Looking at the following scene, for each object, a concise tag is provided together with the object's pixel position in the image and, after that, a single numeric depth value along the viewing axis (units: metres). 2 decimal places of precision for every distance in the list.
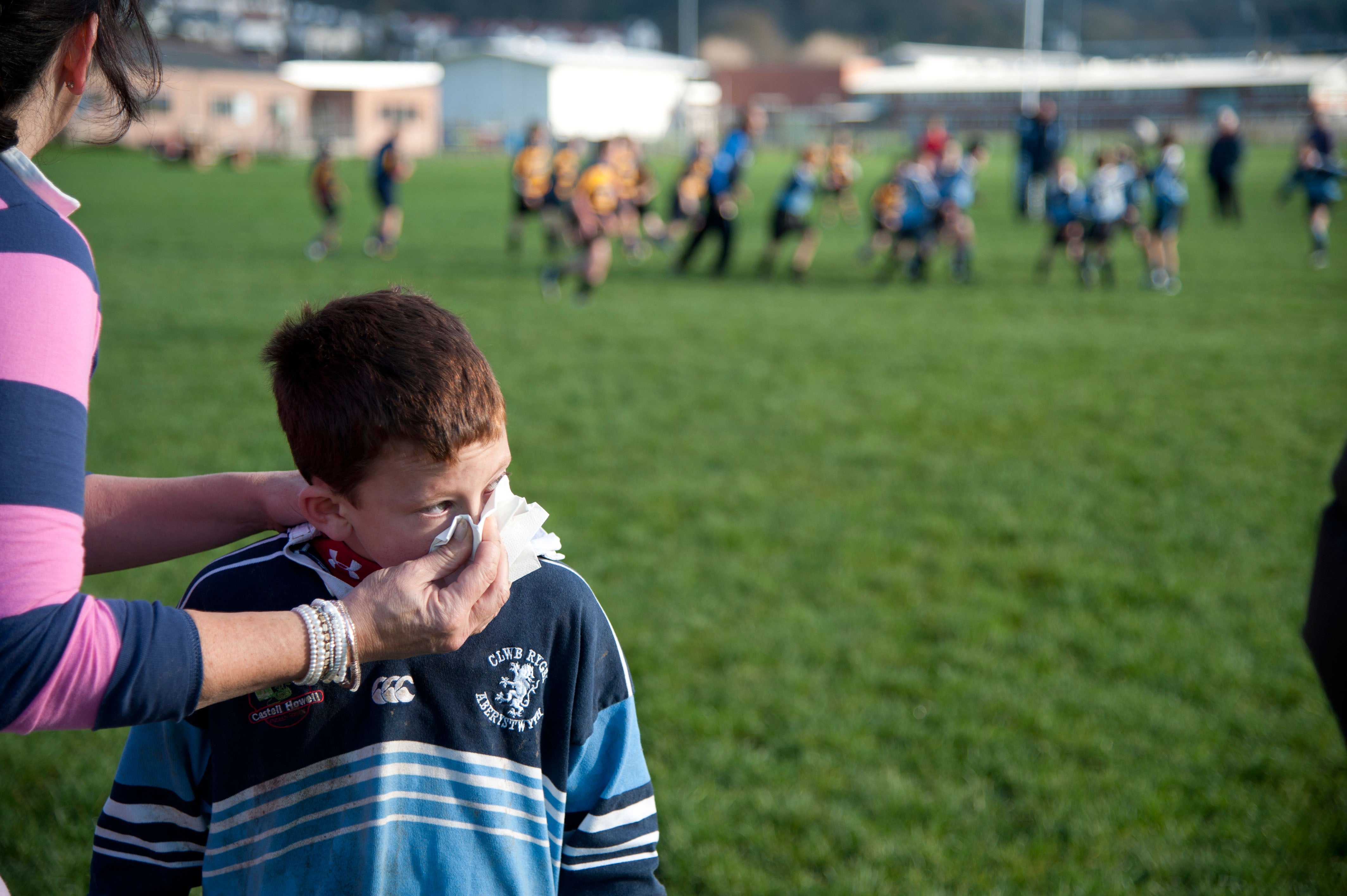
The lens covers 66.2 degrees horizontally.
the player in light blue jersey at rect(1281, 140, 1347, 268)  15.77
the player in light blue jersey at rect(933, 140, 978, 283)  15.27
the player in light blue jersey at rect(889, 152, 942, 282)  15.23
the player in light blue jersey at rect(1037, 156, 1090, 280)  14.88
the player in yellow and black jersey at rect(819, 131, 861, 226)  20.58
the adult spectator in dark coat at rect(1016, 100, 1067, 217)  22.77
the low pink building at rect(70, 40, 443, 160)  58.59
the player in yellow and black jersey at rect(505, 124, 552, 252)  17.75
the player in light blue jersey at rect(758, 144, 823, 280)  15.29
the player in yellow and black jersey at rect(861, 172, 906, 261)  15.40
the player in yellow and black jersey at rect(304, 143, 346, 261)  16.95
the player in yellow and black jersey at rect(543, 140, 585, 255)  16.86
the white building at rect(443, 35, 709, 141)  71.56
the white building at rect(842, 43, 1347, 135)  57.97
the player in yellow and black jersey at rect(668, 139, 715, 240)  18.12
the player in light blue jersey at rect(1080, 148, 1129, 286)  14.19
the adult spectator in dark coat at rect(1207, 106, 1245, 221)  21.12
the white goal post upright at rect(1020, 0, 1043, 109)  38.75
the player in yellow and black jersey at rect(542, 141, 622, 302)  13.23
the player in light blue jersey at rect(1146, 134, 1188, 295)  14.16
